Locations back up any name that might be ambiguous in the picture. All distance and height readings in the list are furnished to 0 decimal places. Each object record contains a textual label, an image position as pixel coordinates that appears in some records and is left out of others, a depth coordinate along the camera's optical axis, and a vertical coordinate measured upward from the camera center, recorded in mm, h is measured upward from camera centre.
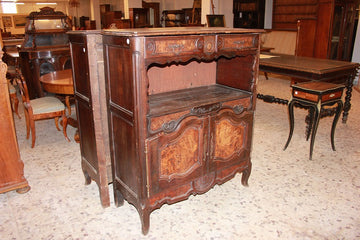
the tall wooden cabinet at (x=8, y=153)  2665 -1088
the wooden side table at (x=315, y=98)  3408 -759
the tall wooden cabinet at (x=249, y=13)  9398 +522
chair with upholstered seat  3764 -973
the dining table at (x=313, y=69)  3667 -480
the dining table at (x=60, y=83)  3523 -595
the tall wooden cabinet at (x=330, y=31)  6438 -24
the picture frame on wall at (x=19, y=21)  16880 +532
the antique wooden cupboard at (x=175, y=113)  2029 -606
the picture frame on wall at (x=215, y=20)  7176 +233
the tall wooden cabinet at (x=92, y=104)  2303 -584
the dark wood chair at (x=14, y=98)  4668 -1071
